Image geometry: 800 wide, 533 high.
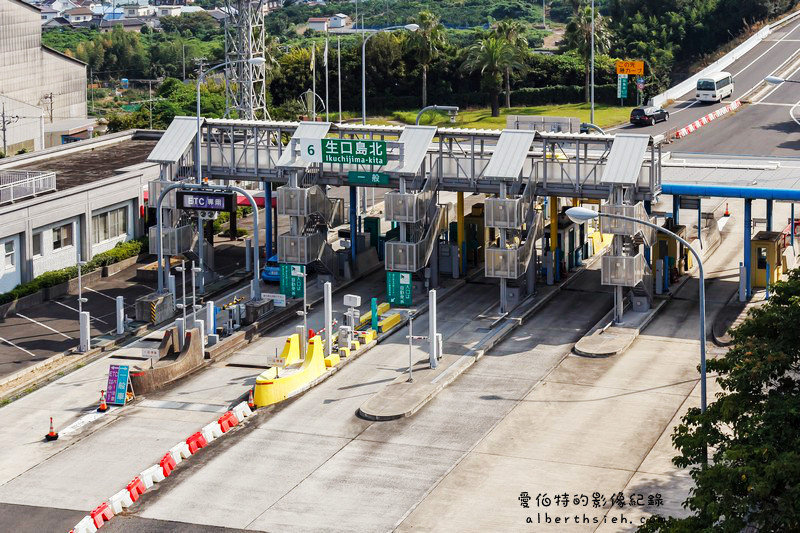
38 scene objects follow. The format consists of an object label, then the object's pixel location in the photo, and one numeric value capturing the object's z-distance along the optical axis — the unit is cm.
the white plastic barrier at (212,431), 4531
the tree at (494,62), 11644
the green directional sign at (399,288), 6100
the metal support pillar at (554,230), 6425
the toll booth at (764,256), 6189
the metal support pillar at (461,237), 6619
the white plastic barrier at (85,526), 3785
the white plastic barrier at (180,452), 4344
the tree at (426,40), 12325
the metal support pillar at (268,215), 6764
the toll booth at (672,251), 6362
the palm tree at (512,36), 11800
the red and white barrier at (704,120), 10050
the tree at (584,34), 11975
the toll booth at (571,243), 6625
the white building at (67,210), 6456
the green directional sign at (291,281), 6338
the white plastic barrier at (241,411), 4750
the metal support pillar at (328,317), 5200
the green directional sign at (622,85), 11581
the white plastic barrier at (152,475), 4140
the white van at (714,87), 11208
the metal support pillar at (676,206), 6448
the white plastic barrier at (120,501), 3950
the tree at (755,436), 2883
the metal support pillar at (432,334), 5222
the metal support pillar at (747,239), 6131
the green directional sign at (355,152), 6209
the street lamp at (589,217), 3722
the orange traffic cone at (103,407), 4881
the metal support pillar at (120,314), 5791
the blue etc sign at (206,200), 6034
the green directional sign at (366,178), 6234
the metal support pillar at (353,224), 6731
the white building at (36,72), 13438
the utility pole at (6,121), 10418
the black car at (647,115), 10525
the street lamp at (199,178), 6385
